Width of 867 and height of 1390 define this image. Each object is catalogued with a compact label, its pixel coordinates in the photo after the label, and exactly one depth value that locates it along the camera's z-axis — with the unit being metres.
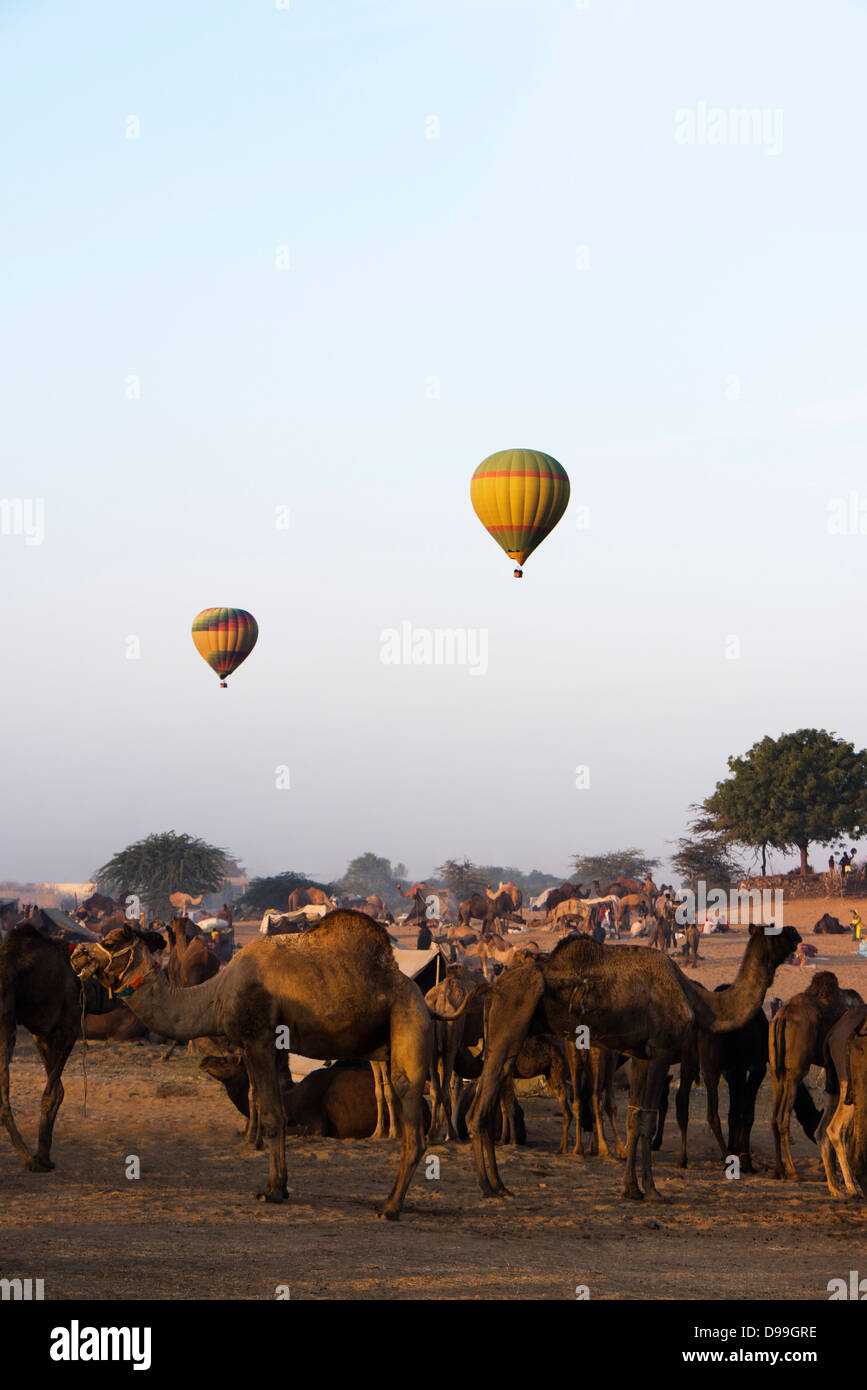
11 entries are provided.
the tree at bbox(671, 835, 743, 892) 78.31
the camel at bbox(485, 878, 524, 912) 68.94
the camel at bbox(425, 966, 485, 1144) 18.55
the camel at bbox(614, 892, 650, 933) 65.50
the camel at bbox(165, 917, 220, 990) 29.03
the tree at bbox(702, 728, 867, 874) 74.62
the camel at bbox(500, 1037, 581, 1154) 18.52
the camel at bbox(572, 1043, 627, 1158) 17.92
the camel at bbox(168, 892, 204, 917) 78.50
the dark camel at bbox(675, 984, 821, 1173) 17.72
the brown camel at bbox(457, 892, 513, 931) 62.34
